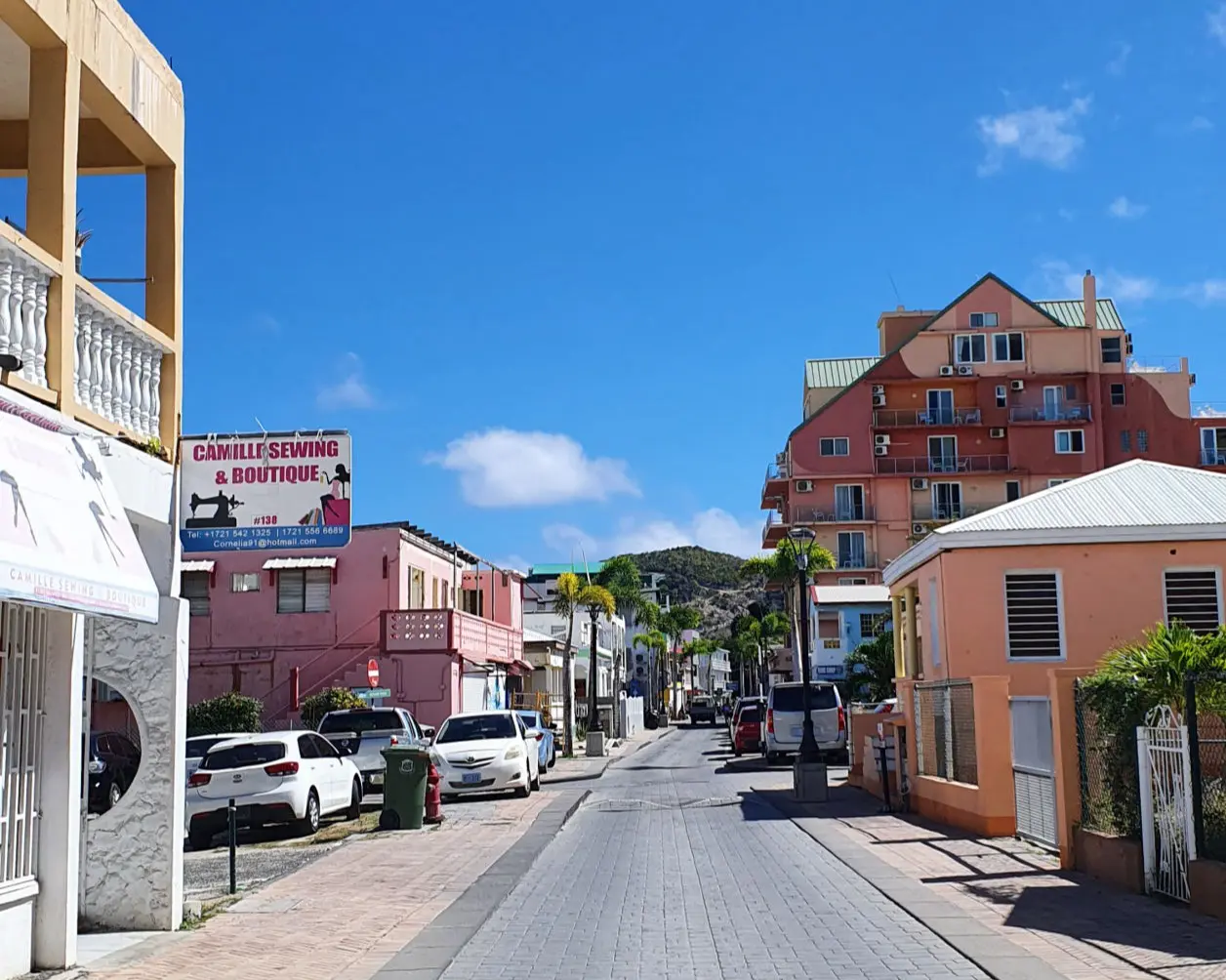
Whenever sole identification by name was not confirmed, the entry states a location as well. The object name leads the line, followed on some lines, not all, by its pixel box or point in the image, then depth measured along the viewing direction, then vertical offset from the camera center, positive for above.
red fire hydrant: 22.27 -2.08
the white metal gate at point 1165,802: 11.95 -1.30
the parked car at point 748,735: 45.50 -2.37
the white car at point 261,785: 20.53 -1.68
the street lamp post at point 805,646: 25.70 +0.26
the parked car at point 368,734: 27.98 -1.30
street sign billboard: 14.38 +1.84
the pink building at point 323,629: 40.97 +1.18
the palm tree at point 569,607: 50.53 +2.45
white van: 35.97 -1.53
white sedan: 27.31 -1.76
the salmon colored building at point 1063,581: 23.41 +1.22
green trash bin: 21.58 -1.91
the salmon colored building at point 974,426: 72.50 +11.78
